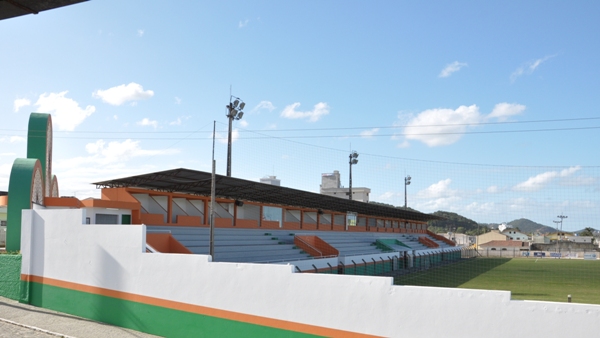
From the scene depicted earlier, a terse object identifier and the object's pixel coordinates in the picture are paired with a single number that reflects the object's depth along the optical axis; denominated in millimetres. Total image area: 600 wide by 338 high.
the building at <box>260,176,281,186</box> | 50975
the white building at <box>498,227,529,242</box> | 107838
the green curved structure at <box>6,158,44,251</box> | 15664
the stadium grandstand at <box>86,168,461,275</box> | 19359
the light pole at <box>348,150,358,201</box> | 52169
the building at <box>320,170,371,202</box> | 77562
